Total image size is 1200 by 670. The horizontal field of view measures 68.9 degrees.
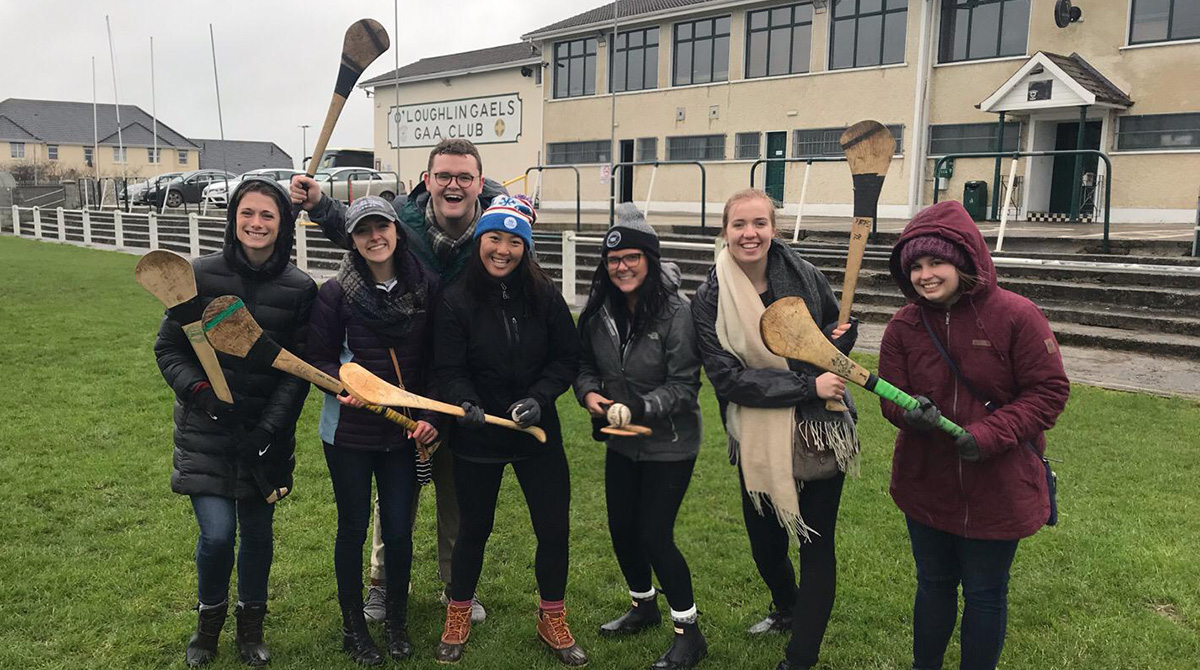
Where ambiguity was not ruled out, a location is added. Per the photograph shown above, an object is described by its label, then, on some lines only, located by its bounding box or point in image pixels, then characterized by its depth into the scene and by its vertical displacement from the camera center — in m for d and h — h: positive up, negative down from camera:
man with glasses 3.50 +0.00
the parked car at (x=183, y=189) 28.56 +0.52
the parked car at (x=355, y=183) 23.61 +0.75
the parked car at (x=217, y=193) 25.78 +0.39
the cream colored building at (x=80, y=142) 57.97 +4.21
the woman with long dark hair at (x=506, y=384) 3.19 -0.62
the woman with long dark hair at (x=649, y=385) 3.20 -0.62
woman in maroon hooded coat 2.55 -0.55
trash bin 18.34 +0.57
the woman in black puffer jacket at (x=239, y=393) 3.09 -0.66
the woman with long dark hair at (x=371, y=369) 3.17 -0.59
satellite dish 17.70 +4.30
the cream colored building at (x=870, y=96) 17.08 +2.99
